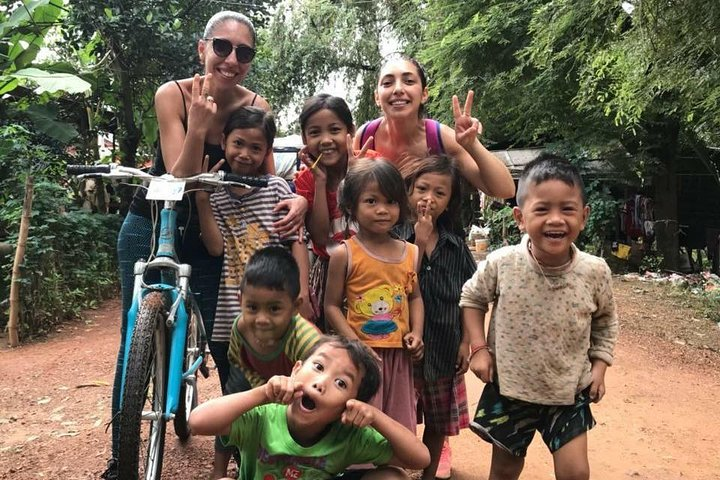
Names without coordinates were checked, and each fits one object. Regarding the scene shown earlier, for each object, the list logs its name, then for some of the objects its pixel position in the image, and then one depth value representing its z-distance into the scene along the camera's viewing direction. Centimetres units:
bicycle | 193
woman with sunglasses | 235
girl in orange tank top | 218
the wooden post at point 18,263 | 571
